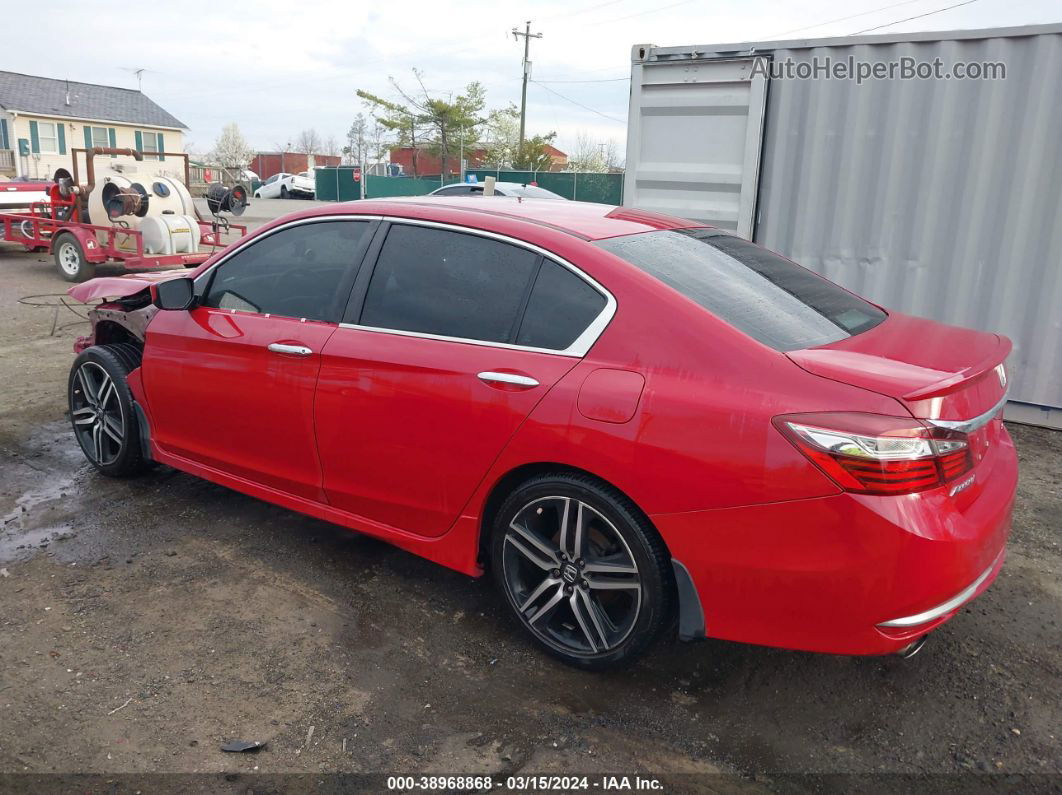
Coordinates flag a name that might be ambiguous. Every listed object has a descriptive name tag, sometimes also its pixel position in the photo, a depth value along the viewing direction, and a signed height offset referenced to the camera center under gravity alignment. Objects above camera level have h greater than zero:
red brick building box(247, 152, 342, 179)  62.53 +0.54
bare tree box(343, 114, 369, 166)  46.21 +1.84
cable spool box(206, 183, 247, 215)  13.31 -0.46
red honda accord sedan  2.51 -0.77
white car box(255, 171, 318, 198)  43.75 -0.78
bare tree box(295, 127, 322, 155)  80.31 +2.51
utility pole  42.01 +5.41
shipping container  5.80 +0.24
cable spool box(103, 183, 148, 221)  12.24 -0.53
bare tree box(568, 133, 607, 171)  45.51 +1.24
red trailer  12.31 -1.01
